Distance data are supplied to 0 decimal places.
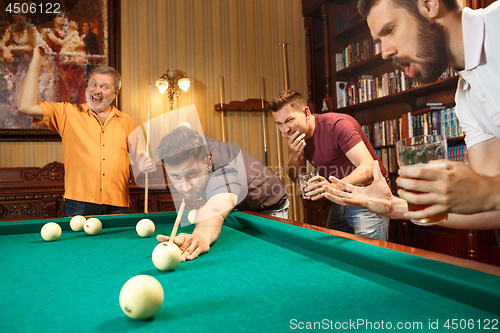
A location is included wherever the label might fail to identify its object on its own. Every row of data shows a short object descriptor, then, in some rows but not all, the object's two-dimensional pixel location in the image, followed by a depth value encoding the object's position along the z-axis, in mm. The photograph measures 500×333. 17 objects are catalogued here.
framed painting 3648
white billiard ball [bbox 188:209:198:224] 2016
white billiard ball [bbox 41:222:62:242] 1532
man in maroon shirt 2122
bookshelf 2916
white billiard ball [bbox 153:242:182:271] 1042
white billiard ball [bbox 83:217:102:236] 1678
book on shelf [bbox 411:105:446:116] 2920
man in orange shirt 2525
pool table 676
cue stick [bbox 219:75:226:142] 4406
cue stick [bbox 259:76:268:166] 4559
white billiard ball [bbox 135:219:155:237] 1617
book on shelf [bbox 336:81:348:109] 4070
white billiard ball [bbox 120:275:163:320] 697
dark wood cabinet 3395
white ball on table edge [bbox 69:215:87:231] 1765
